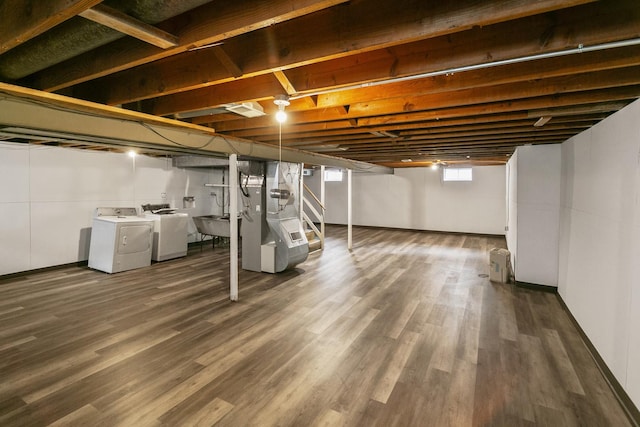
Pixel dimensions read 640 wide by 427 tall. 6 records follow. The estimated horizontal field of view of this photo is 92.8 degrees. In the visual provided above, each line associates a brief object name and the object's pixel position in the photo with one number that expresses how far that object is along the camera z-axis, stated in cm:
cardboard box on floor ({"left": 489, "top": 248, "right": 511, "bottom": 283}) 471
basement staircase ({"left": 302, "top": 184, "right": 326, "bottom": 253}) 725
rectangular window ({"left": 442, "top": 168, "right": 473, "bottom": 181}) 931
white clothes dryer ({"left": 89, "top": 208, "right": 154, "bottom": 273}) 516
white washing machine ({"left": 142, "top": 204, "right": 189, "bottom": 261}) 595
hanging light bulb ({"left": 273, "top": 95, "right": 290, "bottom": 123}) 220
